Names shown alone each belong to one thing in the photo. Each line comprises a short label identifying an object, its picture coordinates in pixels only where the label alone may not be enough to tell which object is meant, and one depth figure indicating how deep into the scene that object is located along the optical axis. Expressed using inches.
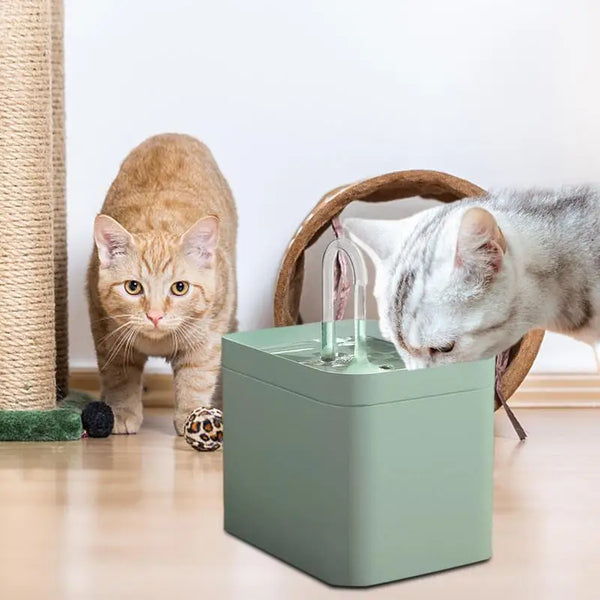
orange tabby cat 88.0
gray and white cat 61.9
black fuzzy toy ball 91.9
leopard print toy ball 88.4
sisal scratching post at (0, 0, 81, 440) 90.0
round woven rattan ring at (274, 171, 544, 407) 91.5
